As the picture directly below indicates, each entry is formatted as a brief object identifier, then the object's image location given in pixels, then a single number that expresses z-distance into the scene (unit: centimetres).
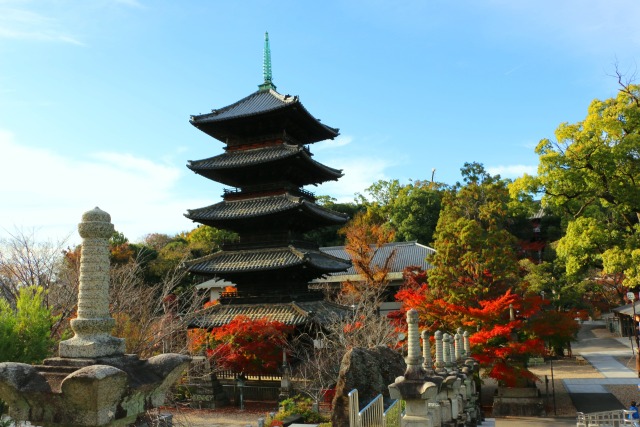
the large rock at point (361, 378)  913
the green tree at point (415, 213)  5062
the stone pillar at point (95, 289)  414
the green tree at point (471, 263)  2000
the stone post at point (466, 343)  1678
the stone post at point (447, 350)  1285
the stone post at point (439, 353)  1254
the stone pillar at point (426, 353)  1006
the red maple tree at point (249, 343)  1864
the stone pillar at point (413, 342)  834
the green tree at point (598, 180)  1831
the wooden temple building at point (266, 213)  2112
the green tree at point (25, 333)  850
